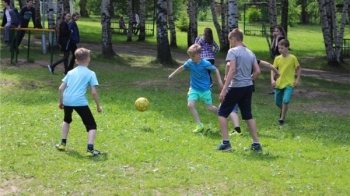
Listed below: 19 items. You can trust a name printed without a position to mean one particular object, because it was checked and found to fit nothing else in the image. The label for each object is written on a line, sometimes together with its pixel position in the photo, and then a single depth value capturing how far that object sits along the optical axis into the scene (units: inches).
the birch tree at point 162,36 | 816.9
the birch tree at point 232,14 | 740.0
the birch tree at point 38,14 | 1241.1
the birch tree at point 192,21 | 1163.9
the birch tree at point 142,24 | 1334.2
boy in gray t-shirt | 332.2
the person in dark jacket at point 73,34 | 673.1
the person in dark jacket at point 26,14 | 830.5
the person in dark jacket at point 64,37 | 673.6
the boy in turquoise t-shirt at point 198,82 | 391.5
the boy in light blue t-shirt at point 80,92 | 322.7
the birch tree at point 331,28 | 920.3
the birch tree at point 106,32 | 869.2
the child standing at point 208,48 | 531.5
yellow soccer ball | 421.7
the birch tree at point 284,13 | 1126.4
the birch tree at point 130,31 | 1352.1
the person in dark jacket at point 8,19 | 753.0
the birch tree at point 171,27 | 1208.6
